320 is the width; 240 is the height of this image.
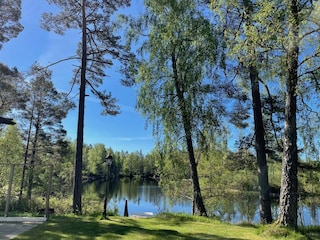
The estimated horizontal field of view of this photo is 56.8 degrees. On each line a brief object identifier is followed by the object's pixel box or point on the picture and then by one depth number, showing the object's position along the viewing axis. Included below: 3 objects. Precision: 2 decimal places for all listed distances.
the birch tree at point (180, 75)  8.38
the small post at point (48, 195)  7.01
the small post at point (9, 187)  6.91
